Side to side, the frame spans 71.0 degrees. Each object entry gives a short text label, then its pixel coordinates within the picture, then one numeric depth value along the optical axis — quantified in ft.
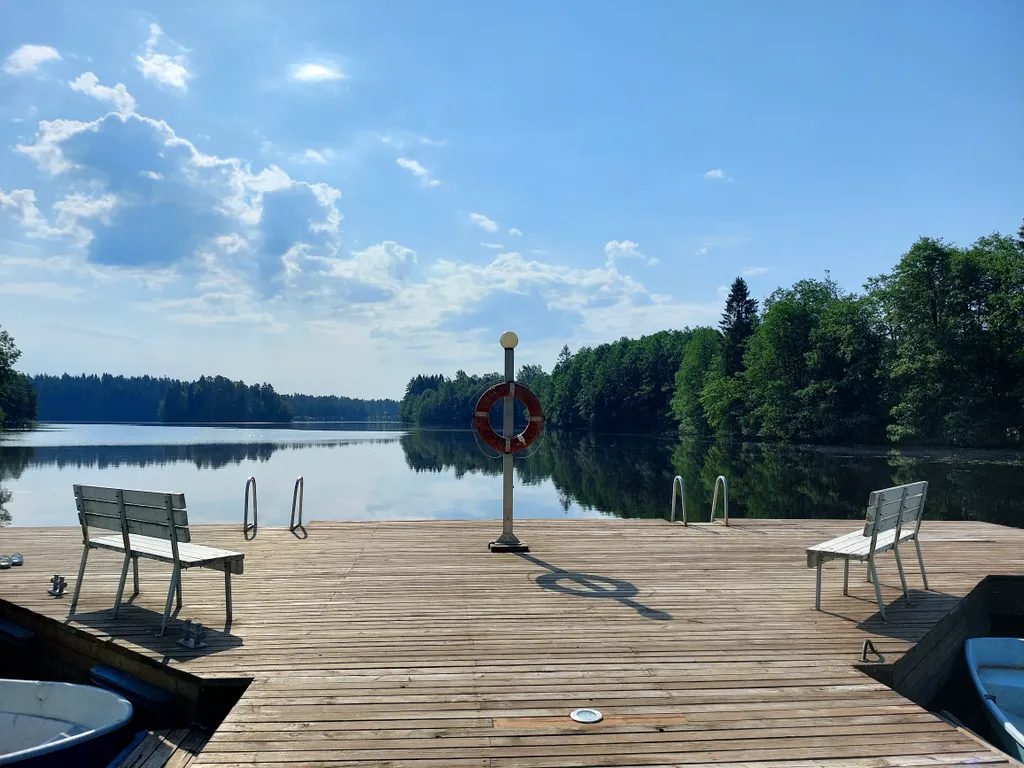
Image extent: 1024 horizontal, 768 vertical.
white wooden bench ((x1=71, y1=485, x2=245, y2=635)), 13.57
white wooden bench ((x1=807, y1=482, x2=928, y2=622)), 14.76
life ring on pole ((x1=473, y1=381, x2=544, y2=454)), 22.36
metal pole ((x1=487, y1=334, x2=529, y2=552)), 21.49
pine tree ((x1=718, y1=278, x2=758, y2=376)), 173.06
